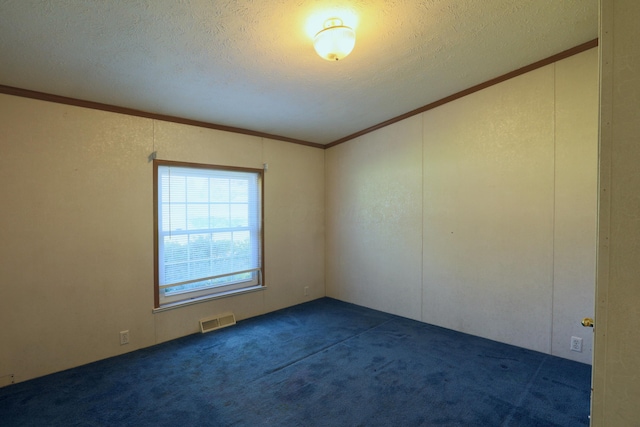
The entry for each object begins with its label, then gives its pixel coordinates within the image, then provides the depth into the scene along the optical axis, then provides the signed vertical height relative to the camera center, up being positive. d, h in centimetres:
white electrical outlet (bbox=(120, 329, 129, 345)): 300 -126
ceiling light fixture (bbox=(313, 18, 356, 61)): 196 +114
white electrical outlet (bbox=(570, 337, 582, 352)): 271 -120
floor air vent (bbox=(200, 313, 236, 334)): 356 -135
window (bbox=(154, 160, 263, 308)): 333 -23
